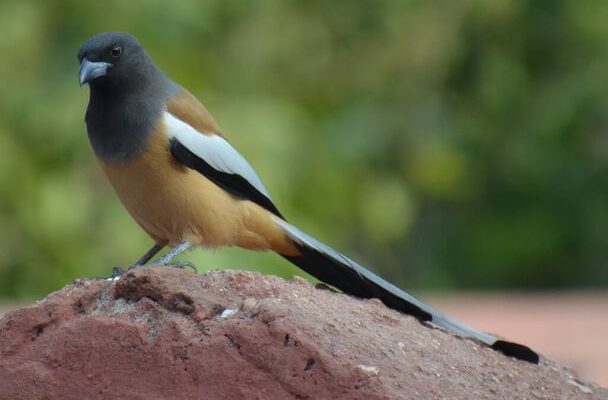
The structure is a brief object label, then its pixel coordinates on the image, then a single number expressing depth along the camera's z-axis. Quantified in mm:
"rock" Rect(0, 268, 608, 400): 7090
